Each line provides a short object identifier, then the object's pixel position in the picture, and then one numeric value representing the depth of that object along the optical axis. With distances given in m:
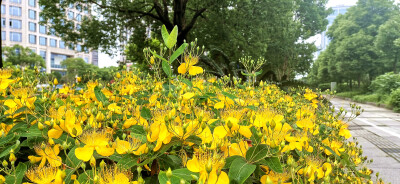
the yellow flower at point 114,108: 1.08
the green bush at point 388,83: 13.88
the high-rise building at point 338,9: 74.00
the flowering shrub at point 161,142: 0.67
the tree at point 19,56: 26.73
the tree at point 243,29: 7.07
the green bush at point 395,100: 10.77
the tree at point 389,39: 16.34
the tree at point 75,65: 36.94
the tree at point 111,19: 8.09
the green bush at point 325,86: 27.13
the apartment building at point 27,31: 39.09
